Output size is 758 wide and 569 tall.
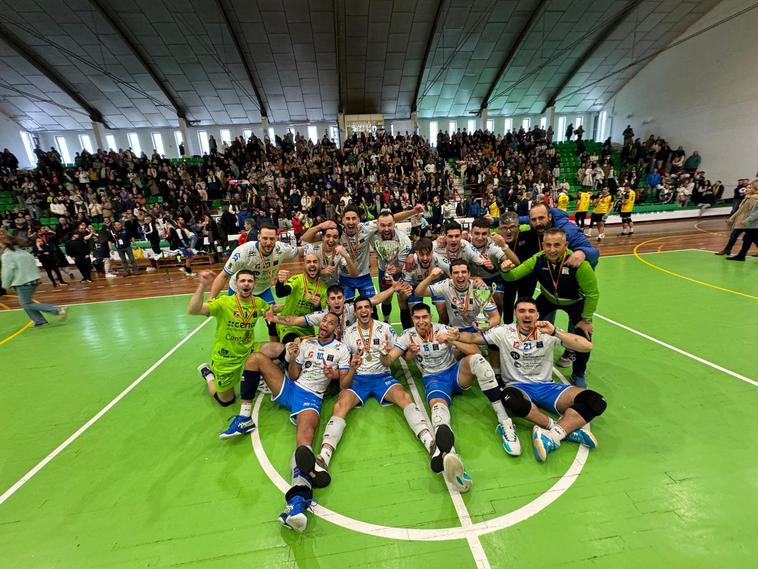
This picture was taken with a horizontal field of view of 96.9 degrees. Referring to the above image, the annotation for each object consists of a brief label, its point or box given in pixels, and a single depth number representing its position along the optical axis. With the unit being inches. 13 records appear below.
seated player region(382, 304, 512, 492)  155.3
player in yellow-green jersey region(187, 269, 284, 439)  172.7
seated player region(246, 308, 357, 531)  166.6
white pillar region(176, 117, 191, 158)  1037.2
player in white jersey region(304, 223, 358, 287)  219.5
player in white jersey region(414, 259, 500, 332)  190.2
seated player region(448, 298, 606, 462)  142.5
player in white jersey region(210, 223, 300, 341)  215.2
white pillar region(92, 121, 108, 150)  1019.3
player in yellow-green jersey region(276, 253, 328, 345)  211.2
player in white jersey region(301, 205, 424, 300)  233.0
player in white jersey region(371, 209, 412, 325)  224.5
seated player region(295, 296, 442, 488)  159.3
